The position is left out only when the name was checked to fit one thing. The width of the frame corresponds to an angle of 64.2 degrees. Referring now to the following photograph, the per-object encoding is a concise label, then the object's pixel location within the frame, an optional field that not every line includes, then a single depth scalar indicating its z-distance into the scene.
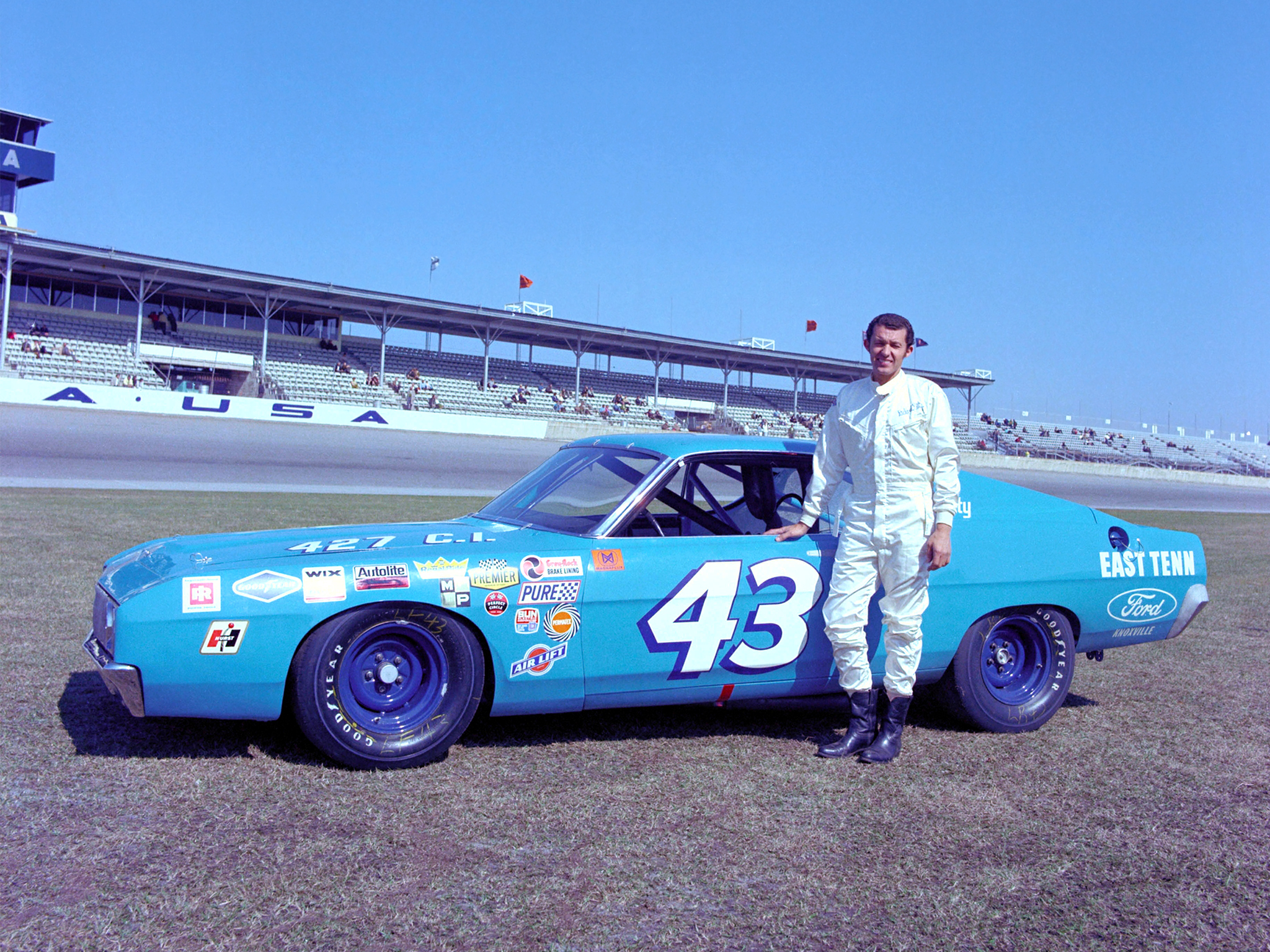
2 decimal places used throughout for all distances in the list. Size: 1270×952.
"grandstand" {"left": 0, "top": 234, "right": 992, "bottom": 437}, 34.50
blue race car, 3.51
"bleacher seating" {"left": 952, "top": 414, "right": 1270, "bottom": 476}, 53.56
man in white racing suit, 4.01
